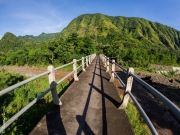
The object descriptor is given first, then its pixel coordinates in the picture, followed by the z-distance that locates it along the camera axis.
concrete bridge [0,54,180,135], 2.44
